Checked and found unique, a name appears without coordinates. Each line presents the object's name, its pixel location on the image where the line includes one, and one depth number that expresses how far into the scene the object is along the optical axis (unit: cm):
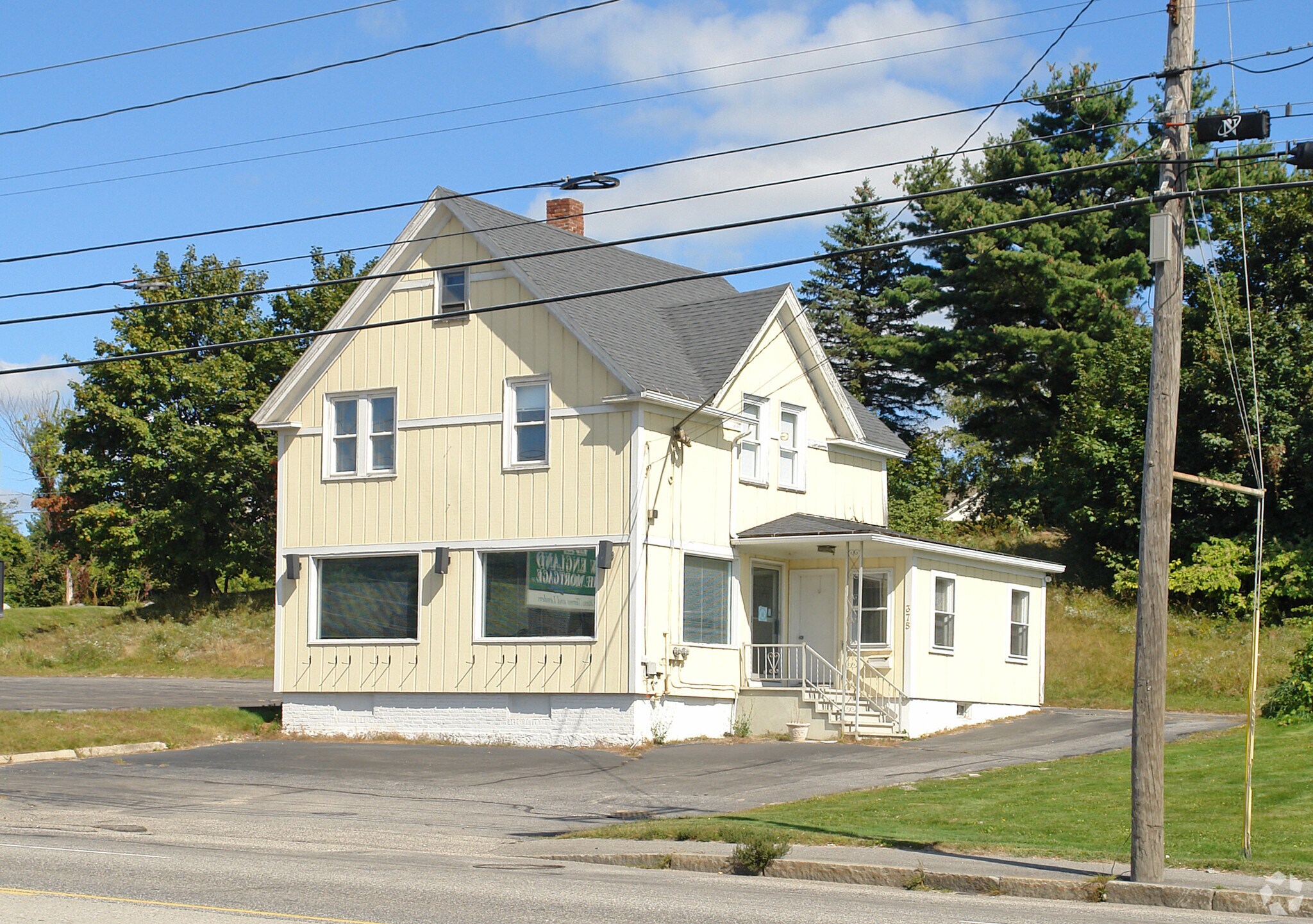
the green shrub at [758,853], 1280
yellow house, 2570
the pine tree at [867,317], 5488
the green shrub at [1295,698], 2384
